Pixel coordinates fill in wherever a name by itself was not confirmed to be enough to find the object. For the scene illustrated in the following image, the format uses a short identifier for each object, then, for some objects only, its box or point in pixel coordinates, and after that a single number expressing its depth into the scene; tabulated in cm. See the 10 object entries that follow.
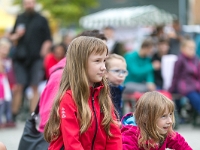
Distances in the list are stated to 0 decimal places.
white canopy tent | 2083
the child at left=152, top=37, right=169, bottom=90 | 1266
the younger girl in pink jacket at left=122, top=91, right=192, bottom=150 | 492
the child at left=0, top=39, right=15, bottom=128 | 1197
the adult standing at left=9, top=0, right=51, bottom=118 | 1248
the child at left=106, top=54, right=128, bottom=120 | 593
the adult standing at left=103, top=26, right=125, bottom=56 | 1444
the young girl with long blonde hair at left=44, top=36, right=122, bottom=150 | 446
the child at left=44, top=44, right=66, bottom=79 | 1192
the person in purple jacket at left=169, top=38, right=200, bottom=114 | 1164
